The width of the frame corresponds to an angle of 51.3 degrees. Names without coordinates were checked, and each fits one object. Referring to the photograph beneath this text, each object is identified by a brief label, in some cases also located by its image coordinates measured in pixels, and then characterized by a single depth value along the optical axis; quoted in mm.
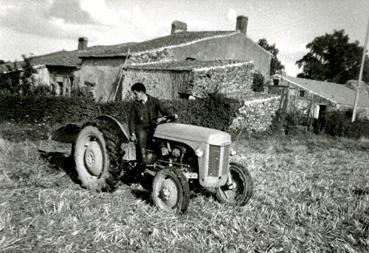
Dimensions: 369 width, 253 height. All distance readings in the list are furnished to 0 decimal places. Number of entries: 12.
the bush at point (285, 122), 18016
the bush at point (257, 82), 27656
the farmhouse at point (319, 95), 38375
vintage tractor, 5473
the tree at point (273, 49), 56275
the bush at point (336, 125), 19656
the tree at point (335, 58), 57000
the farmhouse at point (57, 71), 26703
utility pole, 23203
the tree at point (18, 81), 18584
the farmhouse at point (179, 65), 17812
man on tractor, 6141
